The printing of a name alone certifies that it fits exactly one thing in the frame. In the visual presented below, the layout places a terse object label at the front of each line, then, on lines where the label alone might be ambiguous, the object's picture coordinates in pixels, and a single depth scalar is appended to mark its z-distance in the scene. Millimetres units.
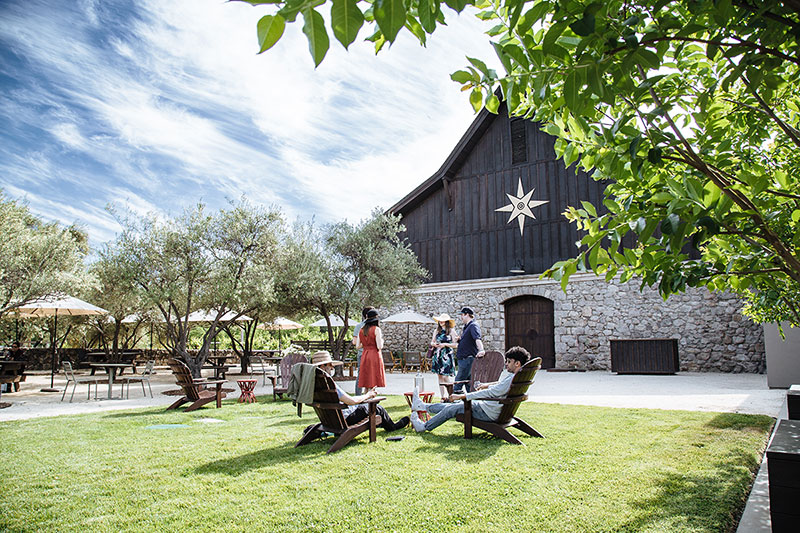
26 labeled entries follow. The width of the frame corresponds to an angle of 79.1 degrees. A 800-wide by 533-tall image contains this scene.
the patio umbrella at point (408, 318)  15148
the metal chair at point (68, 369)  9477
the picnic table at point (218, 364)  12914
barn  13406
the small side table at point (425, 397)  6253
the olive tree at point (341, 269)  13117
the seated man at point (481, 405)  5234
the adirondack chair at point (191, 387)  7805
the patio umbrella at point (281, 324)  16103
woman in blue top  7809
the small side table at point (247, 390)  8672
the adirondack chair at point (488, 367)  7902
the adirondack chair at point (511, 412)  5105
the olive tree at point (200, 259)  10617
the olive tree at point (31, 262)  11172
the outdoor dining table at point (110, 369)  9086
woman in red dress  6977
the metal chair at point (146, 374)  10084
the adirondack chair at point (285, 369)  8844
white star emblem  16094
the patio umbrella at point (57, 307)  10703
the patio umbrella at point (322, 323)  15984
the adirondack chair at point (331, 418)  4969
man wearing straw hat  5102
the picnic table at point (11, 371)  9059
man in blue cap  7329
